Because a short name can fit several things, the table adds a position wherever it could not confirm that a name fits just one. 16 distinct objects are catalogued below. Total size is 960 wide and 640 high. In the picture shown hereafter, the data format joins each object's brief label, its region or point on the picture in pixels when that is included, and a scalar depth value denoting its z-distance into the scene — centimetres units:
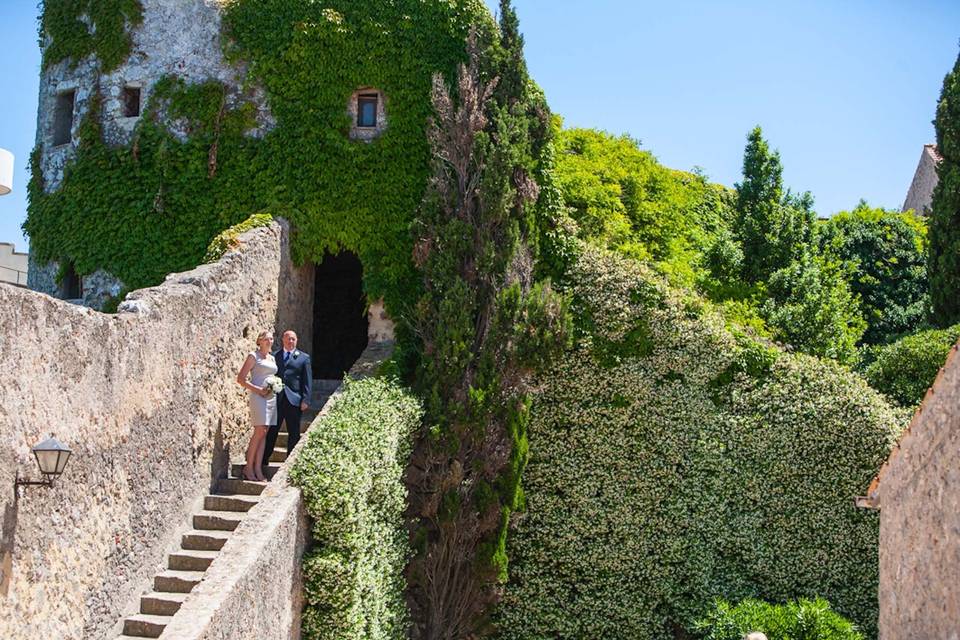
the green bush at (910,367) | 1792
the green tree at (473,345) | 1567
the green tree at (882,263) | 2600
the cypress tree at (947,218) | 2172
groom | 1449
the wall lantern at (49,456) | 983
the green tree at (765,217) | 2336
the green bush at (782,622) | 1491
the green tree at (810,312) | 2080
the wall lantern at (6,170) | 1552
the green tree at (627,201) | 1883
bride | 1403
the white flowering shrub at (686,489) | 1662
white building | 2659
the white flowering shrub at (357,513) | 1288
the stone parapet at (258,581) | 1027
